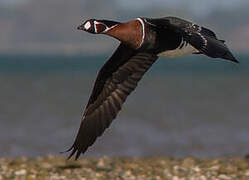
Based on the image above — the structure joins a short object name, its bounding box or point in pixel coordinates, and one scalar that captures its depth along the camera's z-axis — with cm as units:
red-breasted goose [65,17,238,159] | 1595
